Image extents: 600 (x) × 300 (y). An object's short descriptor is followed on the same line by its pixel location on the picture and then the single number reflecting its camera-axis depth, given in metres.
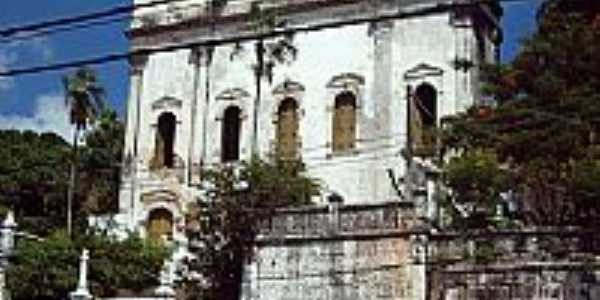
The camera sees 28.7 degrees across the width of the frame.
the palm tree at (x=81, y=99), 33.75
